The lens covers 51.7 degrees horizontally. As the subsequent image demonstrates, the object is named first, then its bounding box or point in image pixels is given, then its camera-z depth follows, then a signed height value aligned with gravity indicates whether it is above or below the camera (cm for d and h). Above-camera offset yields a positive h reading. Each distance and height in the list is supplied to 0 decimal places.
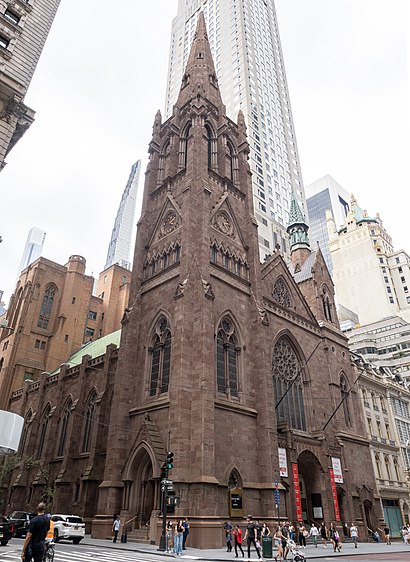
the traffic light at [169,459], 2017 +299
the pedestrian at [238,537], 1869 -18
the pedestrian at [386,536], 3212 -14
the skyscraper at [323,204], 16212 +11943
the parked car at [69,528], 2352 +11
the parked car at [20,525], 2416 +24
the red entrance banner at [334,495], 3023 +239
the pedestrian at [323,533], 2712 +2
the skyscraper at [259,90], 7538 +7744
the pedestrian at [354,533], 2818 +4
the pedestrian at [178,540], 1808 -31
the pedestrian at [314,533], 2589 +1
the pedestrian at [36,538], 831 -14
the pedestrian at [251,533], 1846 -2
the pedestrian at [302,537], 2397 -20
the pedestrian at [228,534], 2042 -10
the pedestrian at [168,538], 1917 -26
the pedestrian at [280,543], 1622 -34
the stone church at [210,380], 2434 +971
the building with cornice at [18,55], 2186 +2338
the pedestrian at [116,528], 2294 +14
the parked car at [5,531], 1917 -5
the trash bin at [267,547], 1725 -52
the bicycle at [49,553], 1185 -55
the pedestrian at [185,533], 2015 -5
